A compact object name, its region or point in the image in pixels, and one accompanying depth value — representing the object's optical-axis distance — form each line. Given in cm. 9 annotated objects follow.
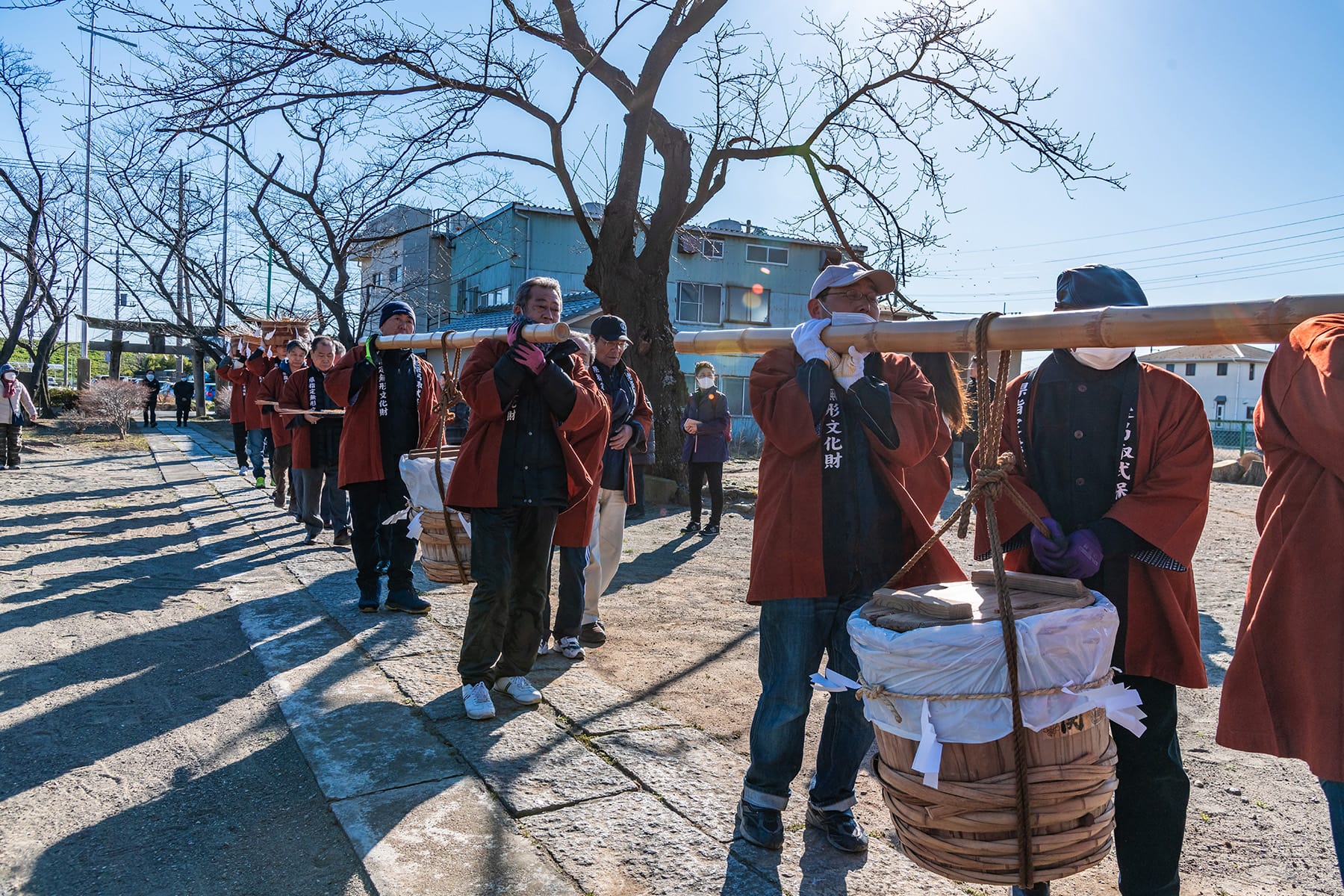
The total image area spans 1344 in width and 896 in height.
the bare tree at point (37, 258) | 2086
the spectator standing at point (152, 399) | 2922
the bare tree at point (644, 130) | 1073
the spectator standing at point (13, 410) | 1505
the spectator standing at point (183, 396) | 2967
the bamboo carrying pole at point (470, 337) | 402
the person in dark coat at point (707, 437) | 1044
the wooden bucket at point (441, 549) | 450
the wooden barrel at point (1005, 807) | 199
